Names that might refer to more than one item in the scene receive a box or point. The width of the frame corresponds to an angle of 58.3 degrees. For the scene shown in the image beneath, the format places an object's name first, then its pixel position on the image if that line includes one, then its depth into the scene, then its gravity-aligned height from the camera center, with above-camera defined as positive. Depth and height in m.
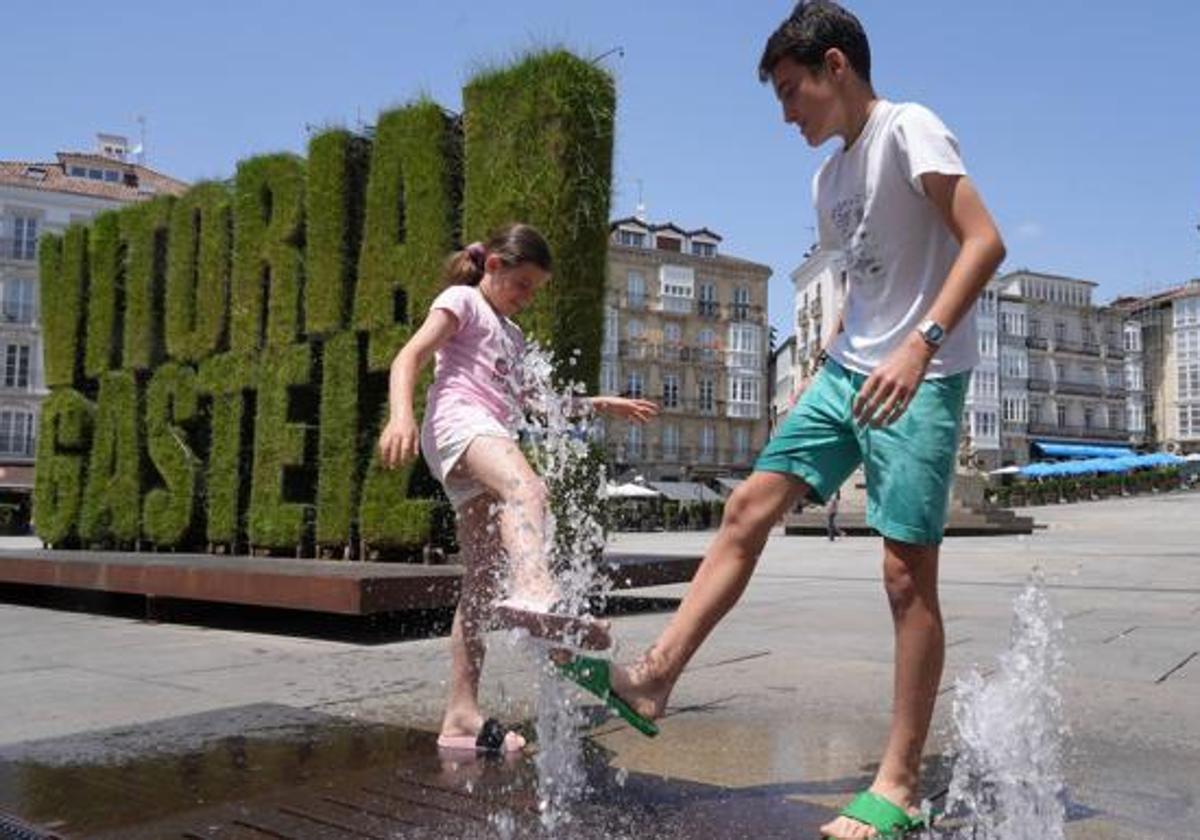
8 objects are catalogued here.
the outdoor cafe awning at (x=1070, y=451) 84.38 +4.13
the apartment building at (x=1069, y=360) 88.56 +12.08
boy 2.61 +0.31
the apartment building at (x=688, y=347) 77.62 +11.00
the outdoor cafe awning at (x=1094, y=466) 65.88 +2.34
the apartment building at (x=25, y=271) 58.25 +11.59
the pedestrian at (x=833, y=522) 28.11 -0.63
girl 3.17 +0.18
